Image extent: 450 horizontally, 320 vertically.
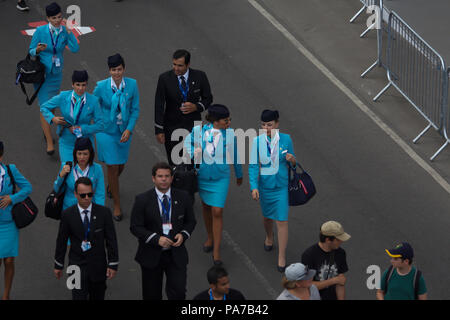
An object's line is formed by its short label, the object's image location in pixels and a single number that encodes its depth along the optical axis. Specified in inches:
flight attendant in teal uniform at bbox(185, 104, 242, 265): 511.8
